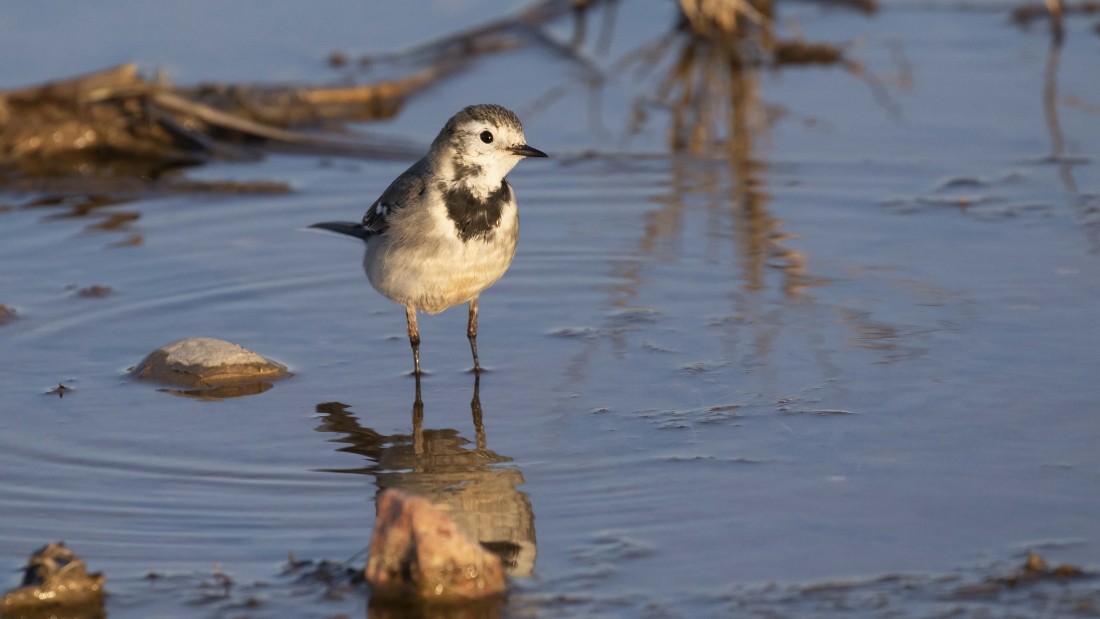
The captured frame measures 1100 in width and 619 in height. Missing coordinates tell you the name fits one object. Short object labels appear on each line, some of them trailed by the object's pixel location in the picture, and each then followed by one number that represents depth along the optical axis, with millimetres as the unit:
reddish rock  8477
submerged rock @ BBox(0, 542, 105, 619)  8578
